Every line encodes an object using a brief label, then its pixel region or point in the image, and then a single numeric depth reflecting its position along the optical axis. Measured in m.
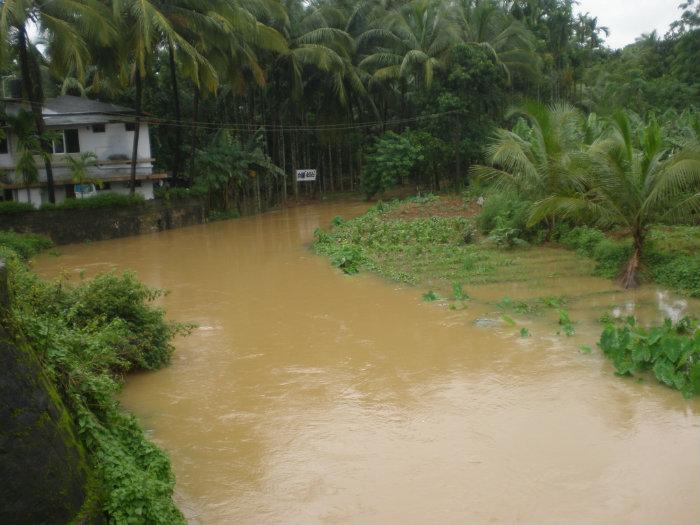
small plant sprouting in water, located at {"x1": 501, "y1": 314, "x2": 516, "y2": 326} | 10.77
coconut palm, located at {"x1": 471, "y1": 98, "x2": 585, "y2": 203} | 15.57
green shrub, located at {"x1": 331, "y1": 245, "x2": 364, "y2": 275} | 16.02
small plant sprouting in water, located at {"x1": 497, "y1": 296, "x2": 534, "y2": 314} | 11.66
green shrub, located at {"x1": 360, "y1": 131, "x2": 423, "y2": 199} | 32.44
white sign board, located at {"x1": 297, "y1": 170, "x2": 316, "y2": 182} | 32.44
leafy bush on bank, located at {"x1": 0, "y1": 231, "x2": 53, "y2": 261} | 19.44
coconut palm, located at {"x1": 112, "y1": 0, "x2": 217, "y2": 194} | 23.11
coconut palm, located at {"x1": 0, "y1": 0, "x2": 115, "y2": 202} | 20.77
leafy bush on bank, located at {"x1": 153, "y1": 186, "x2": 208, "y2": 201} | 27.39
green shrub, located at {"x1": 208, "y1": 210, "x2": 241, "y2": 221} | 30.22
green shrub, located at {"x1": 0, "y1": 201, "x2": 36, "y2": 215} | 22.38
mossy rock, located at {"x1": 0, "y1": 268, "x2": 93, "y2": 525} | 4.02
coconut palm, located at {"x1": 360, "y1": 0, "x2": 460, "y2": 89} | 31.73
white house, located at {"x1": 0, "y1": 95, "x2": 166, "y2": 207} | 26.30
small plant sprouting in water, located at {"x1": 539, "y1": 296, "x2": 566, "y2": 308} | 11.88
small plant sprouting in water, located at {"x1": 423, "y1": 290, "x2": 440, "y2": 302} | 12.61
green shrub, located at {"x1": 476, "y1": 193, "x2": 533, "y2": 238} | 17.89
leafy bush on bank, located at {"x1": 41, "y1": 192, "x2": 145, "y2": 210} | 23.70
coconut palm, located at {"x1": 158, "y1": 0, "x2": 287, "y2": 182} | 25.73
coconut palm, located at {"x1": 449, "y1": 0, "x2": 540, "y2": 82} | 32.09
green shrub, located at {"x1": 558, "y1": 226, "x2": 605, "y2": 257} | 15.87
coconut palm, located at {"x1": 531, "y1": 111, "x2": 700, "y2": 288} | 12.30
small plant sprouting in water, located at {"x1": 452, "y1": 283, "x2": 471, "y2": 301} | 12.59
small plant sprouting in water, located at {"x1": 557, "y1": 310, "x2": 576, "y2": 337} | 10.20
